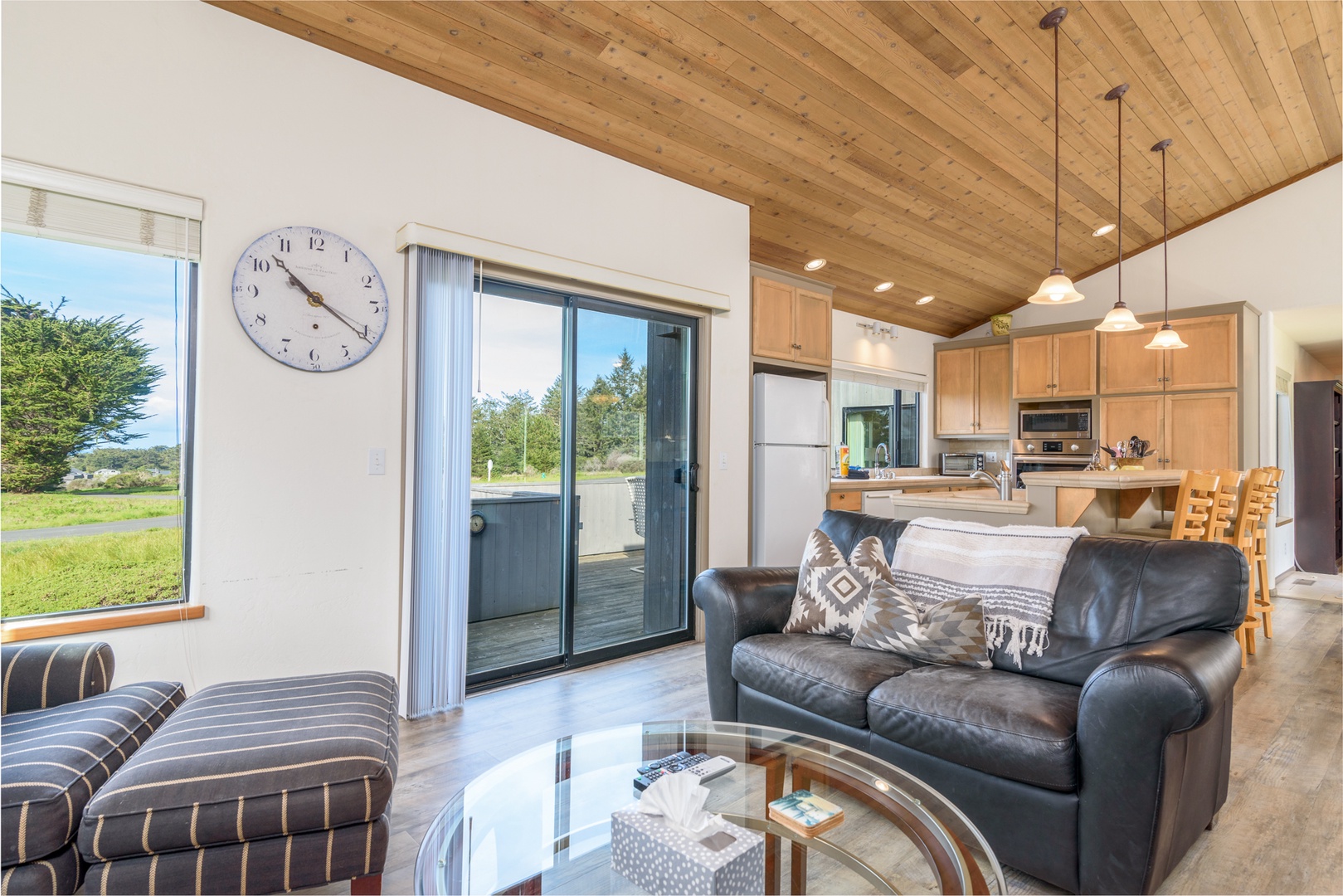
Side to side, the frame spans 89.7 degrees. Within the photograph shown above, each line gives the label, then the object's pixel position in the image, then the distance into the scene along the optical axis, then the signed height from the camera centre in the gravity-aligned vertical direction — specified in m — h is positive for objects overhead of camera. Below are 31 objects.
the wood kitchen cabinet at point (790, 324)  4.55 +0.95
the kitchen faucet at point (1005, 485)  3.95 -0.15
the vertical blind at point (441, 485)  2.92 -0.13
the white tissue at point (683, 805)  1.26 -0.66
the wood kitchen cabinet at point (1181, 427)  5.42 +0.29
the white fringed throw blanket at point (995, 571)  2.20 -0.39
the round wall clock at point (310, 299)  2.58 +0.62
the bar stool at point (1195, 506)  3.43 -0.24
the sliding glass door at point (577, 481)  3.34 -0.14
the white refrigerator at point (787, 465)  4.49 -0.05
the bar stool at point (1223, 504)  3.61 -0.24
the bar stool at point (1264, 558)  4.18 -0.62
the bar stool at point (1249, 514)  3.92 -0.32
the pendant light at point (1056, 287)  3.26 +0.84
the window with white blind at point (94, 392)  2.28 +0.22
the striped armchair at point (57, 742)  1.34 -0.68
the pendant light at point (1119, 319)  3.88 +0.82
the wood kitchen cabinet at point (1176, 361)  5.45 +0.85
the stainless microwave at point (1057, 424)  6.18 +0.34
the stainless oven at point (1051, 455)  6.18 +0.04
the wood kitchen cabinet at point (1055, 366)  6.18 +0.89
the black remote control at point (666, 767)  1.57 -0.75
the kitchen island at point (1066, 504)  3.29 -0.24
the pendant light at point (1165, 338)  4.55 +0.83
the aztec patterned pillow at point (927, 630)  2.18 -0.57
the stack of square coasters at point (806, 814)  1.43 -0.77
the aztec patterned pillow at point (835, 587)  2.49 -0.49
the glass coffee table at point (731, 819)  1.28 -0.77
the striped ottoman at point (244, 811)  1.39 -0.76
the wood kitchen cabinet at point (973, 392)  6.91 +0.72
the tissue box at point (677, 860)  1.17 -0.72
